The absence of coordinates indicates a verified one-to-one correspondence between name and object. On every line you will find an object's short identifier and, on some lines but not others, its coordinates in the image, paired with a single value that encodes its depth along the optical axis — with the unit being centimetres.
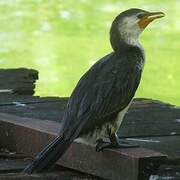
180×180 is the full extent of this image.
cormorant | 977
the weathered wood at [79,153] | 950
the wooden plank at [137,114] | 1215
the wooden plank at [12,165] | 1047
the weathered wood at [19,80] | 1595
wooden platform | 965
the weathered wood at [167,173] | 959
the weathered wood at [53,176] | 972
